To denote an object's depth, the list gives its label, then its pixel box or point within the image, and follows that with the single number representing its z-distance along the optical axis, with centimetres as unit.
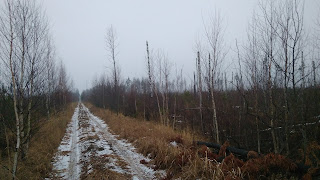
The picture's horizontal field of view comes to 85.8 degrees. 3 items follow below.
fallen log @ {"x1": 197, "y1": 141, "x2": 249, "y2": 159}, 483
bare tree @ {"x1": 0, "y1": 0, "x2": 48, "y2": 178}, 410
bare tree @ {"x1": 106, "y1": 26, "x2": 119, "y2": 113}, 1548
